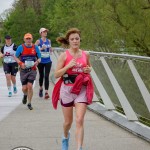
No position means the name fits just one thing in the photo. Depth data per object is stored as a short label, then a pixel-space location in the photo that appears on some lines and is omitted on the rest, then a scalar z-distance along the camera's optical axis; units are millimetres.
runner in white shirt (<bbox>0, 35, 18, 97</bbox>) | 17083
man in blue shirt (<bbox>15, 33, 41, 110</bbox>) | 13899
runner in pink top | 7687
